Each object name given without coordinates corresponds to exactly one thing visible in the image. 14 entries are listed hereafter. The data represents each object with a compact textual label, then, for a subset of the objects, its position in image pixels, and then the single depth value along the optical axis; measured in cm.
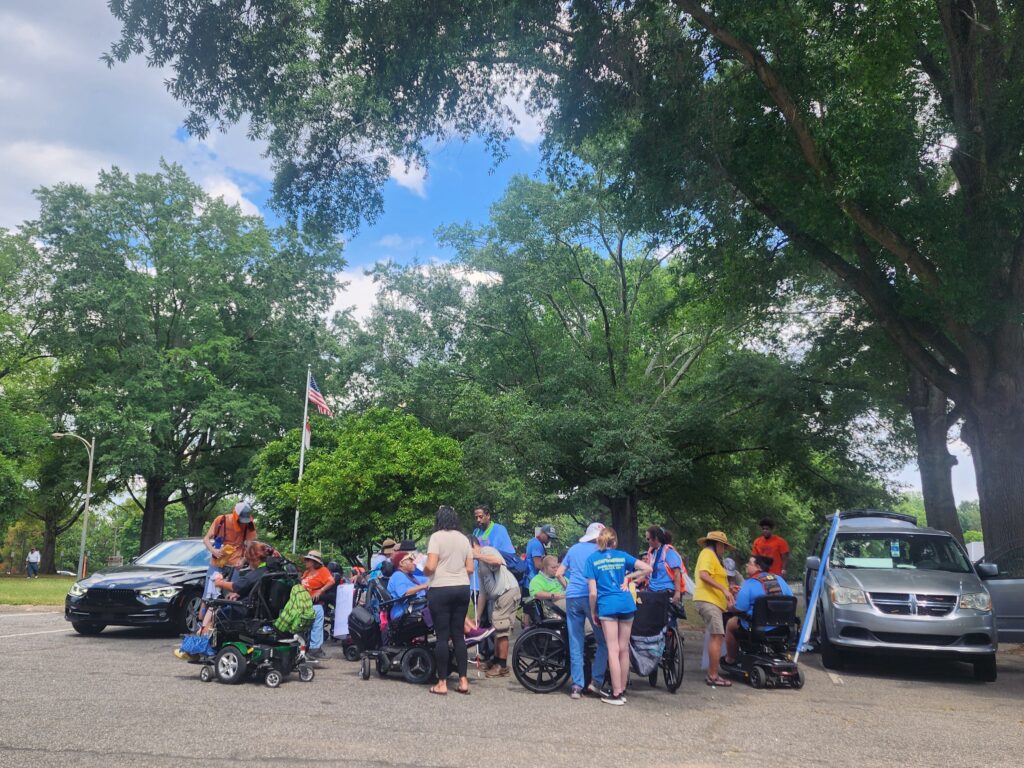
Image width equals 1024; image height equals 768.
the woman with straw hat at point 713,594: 949
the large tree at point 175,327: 3716
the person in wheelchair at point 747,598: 984
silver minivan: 990
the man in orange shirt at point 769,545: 1282
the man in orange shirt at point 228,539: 1053
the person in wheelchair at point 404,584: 941
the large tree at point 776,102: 1334
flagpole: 2698
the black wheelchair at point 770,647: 942
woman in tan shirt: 840
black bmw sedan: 1192
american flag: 3045
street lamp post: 3597
